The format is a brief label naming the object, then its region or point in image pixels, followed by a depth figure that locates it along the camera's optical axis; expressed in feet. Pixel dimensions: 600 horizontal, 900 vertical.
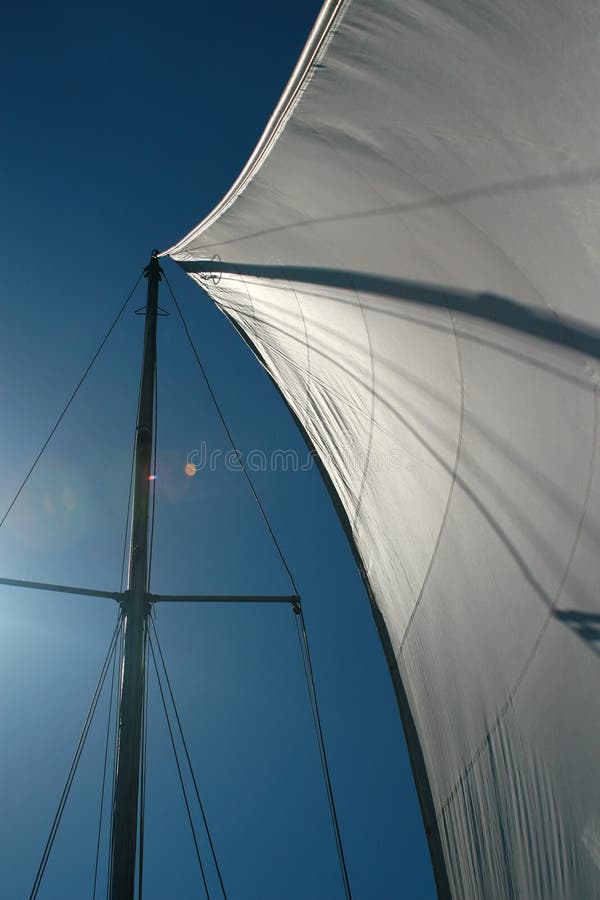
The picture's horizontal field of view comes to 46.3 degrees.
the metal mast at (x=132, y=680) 15.65
